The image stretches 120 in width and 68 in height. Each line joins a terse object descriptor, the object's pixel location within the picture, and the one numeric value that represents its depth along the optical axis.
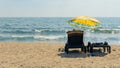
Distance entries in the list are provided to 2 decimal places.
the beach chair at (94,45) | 11.11
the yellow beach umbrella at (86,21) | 11.49
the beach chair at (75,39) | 11.13
